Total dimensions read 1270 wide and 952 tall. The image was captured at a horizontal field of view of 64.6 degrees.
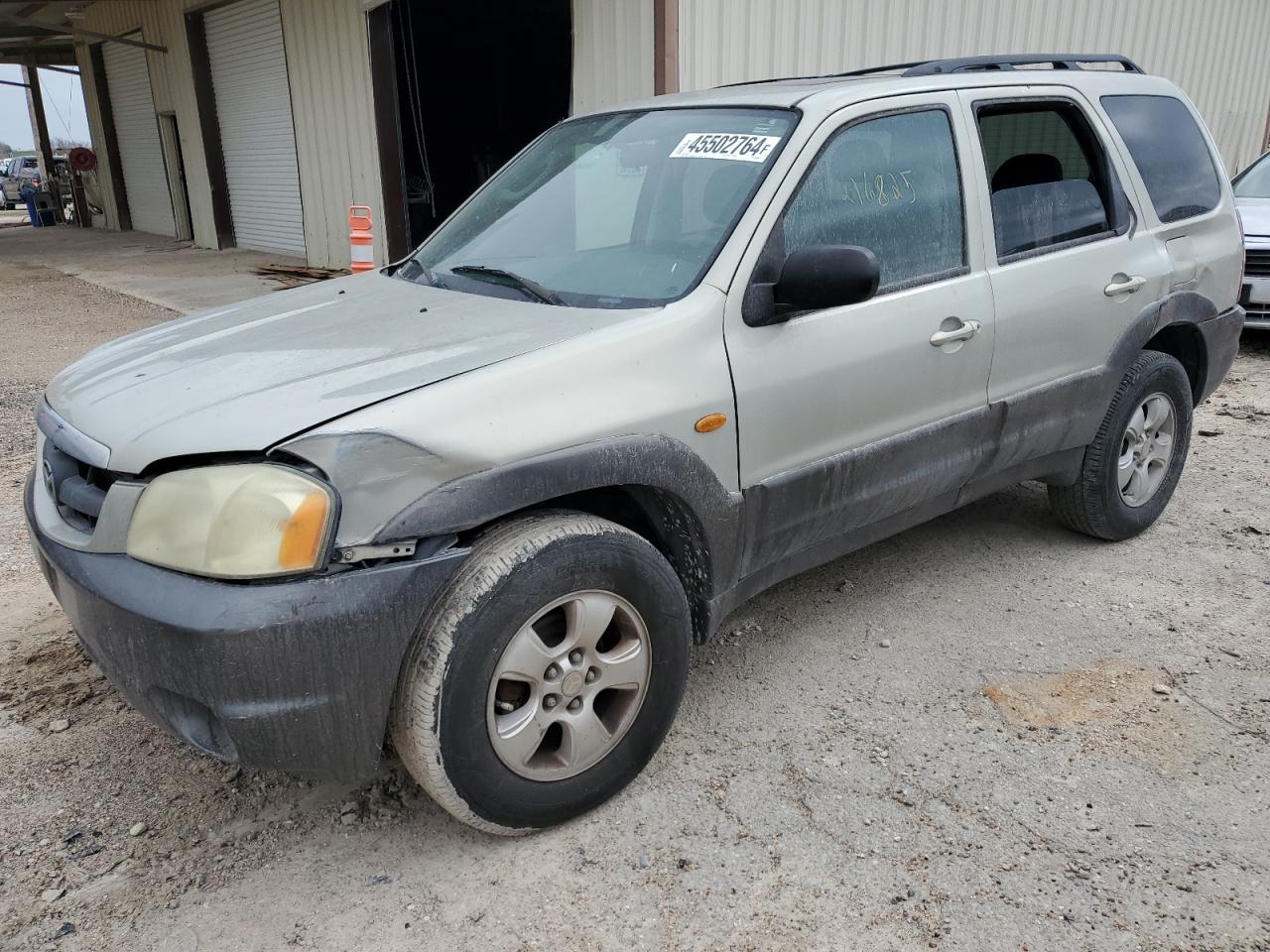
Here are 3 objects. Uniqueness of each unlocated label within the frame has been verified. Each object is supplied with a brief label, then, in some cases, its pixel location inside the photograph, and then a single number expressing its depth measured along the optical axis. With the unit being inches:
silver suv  83.6
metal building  335.6
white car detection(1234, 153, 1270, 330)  303.3
